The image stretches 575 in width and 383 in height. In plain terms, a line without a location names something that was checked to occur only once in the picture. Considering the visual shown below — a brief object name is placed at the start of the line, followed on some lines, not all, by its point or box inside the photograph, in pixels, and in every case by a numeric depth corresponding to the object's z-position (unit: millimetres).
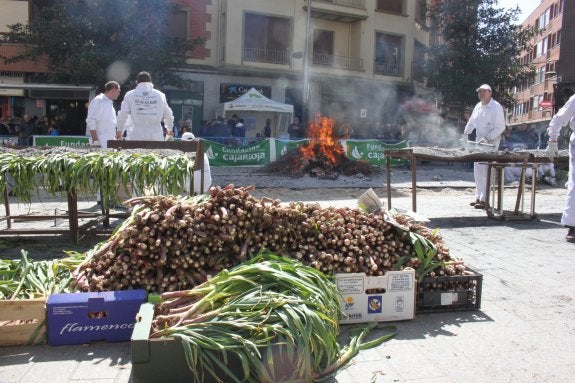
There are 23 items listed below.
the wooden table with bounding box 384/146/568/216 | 7578
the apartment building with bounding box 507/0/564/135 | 51156
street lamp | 24969
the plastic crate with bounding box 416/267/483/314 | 3857
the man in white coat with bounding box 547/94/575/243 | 6586
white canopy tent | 23094
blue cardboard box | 3258
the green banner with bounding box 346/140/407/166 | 16734
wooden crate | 3252
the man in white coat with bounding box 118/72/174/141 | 7531
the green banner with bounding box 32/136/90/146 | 13422
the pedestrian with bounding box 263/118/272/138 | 23359
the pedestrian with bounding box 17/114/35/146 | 16672
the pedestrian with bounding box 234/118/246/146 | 19919
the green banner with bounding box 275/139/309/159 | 15955
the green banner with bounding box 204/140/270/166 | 15820
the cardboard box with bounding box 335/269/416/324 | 3602
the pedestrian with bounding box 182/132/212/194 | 5367
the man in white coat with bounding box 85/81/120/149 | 8672
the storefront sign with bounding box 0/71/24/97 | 22941
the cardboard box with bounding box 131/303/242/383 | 2652
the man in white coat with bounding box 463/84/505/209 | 9367
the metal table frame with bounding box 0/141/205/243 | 5441
